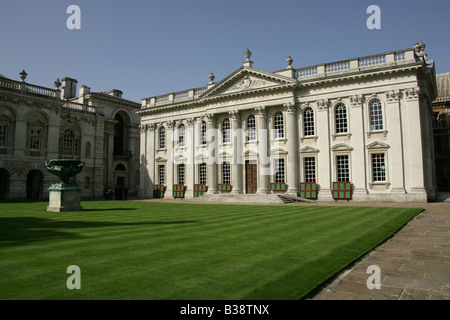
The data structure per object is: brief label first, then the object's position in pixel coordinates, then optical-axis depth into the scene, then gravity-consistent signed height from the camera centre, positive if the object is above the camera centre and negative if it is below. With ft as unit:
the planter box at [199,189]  120.37 +0.05
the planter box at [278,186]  102.32 +0.73
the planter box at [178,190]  126.05 -0.24
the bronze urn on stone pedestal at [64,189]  60.29 +0.33
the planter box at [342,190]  92.07 -0.73
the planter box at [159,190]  132.05 -0.16
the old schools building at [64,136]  113.39 +22.66
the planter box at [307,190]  97.50 -0.63
